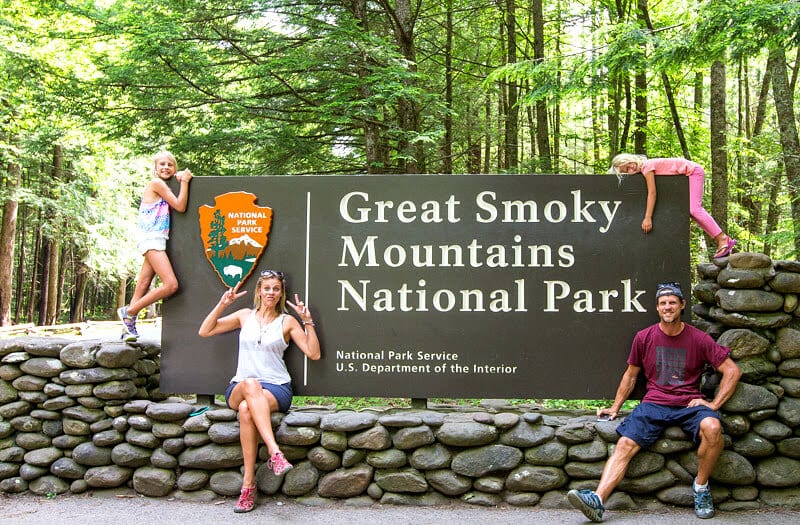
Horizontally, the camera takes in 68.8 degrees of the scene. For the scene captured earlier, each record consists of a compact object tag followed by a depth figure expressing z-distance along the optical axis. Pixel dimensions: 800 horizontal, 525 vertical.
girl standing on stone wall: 4.68
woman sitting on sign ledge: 4.14
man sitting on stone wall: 3.89
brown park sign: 4.54
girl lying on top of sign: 4.46
